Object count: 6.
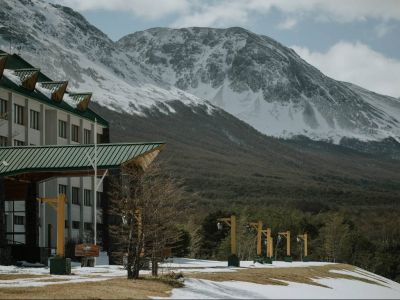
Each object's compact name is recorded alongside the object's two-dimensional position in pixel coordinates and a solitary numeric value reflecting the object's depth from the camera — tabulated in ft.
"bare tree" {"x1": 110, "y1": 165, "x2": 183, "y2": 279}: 125.70
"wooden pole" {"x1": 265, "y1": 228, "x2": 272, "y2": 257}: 285.84
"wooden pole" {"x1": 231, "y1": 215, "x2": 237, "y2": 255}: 217.77
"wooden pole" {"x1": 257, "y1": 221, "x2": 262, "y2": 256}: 260.09
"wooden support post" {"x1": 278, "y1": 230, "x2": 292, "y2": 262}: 304.71
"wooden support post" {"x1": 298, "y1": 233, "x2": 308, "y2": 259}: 360.89
